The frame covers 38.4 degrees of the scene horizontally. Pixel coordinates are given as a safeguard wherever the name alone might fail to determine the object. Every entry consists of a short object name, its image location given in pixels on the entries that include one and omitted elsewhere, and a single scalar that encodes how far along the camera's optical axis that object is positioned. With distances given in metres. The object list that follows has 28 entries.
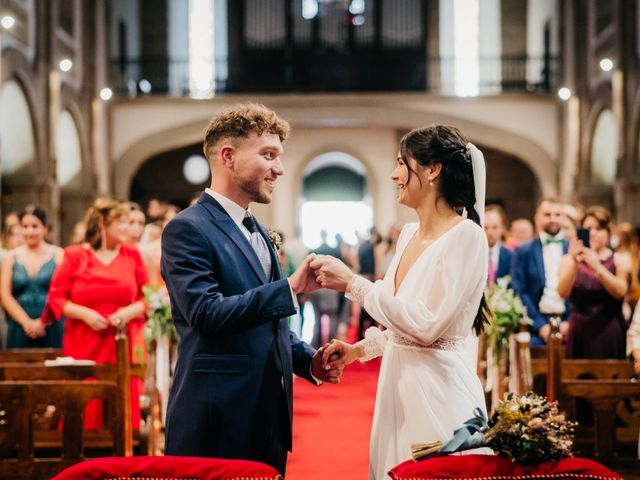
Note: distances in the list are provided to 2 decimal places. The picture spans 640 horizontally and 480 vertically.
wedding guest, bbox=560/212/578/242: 6.88
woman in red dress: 5.64
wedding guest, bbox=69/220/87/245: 8.07
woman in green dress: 7.09
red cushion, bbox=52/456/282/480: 2.32
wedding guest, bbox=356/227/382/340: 12.99
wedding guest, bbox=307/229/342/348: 11.52
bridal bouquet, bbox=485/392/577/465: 2.31
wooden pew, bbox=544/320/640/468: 4.49
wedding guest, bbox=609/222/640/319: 7.92
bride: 2.64
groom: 2.53
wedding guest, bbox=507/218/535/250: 9.54
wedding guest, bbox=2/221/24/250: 7.90
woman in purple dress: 6.09
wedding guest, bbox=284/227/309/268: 12.62
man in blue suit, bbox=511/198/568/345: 6.50
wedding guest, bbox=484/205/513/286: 6.84
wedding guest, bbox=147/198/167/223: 10.49
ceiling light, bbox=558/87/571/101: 16.16
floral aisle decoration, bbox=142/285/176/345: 5.79
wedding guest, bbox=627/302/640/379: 4.11
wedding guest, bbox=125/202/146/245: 7.04
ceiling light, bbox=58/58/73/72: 14.58
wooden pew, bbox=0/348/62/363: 5.99
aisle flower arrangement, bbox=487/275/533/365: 5.79
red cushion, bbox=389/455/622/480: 2.31
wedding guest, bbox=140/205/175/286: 7.18
